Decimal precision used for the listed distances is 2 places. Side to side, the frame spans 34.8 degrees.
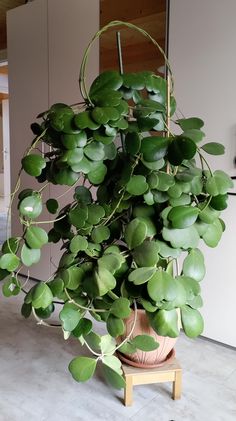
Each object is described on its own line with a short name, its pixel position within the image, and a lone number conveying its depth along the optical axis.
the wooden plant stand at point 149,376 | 1.68
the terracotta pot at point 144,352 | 1.64
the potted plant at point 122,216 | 1.36
